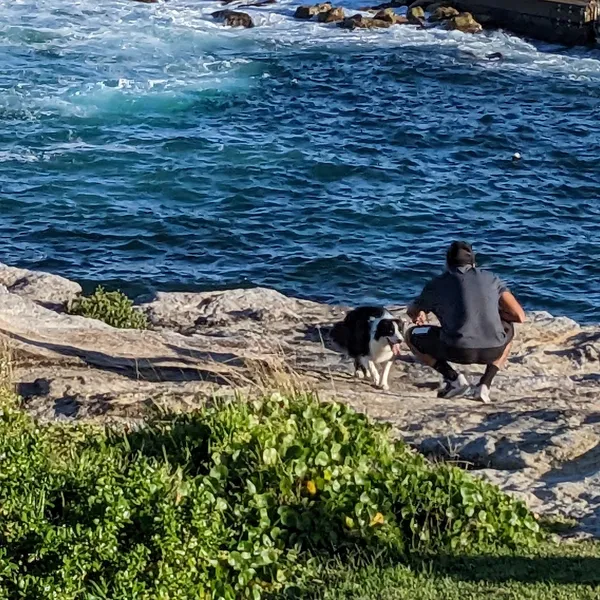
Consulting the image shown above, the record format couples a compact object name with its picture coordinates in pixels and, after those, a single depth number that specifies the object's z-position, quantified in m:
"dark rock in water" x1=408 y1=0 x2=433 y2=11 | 48.03
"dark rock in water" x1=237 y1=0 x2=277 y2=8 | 49.93
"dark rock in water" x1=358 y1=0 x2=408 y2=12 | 48.94
